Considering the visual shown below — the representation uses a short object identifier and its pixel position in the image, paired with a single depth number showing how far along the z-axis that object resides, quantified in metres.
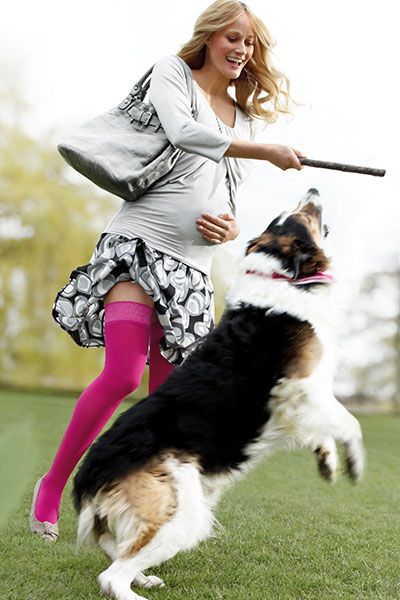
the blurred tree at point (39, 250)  13.45
